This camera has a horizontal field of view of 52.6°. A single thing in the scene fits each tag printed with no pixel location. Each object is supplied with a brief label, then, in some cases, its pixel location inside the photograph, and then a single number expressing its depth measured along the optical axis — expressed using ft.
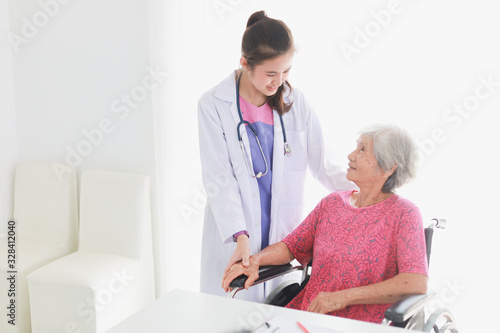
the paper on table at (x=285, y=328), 4.07
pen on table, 4.07
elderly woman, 5.16
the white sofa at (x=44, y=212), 9.14
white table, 4.16
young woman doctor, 5.98
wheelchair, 4.36
